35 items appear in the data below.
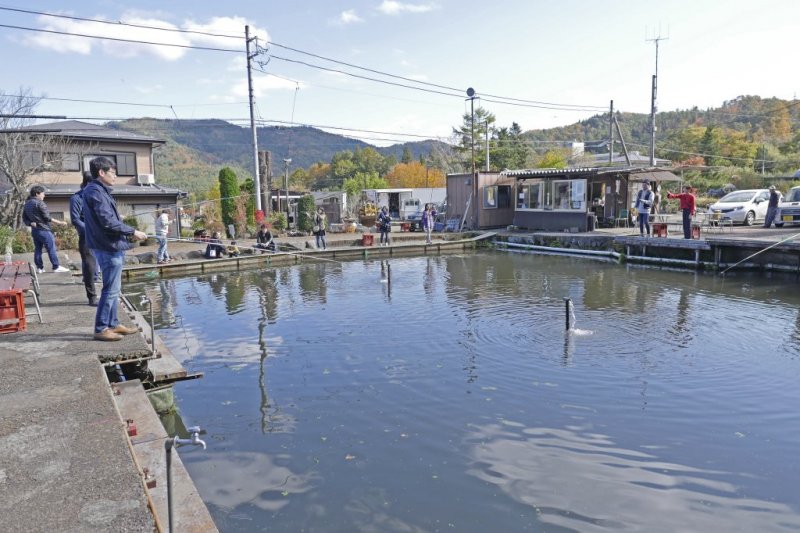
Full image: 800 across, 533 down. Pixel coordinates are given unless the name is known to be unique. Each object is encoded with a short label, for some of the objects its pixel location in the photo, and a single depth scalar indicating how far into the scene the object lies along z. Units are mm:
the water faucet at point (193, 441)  3471
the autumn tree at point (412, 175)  72375
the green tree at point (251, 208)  28156
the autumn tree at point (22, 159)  23141
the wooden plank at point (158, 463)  3896
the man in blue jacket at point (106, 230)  6285
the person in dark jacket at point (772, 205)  21922
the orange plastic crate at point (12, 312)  7109
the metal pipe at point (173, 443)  3152
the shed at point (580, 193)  24555
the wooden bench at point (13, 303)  7031
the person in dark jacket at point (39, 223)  10594
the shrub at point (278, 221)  29094
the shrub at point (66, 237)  22469
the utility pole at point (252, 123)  27188
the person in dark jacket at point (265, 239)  22891
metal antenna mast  31397
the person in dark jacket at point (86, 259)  8672
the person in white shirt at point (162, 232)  19312
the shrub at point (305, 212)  28750
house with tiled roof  25828
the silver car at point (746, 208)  23938
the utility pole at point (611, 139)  35344
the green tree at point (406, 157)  86188
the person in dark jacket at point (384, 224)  25266
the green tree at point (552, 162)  48062
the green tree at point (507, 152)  63531
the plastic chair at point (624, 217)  25500
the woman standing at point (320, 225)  23578
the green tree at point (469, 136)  62656
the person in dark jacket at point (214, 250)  21625
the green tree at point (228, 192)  27252
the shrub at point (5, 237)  18578
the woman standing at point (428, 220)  26530
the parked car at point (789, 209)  21000
